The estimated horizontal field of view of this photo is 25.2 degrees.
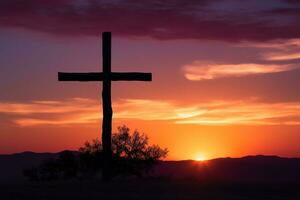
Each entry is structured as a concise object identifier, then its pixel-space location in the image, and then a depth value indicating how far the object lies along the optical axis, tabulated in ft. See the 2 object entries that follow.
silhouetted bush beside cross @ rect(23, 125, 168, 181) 120.98
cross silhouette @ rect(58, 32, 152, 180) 93.68
